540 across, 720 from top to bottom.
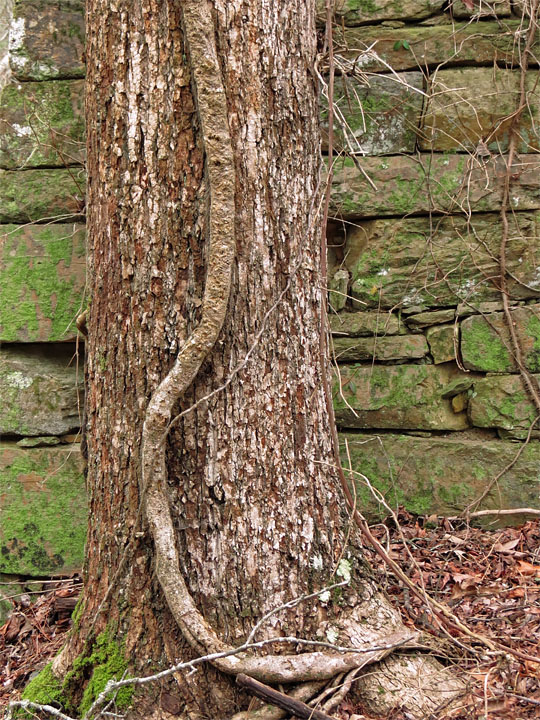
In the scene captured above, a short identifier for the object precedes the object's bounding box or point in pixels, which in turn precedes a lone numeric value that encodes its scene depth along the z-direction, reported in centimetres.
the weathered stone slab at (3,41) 473
